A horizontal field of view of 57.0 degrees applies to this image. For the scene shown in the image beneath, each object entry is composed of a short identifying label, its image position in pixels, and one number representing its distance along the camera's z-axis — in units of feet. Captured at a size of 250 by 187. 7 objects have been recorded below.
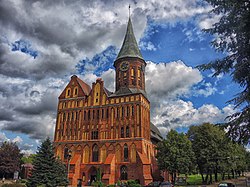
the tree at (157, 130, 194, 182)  129.49
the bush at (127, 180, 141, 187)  113.97
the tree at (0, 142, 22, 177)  168.35
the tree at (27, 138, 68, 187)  98.37
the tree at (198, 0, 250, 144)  41.55
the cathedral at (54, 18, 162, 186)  137.80
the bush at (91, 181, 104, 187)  119.33
